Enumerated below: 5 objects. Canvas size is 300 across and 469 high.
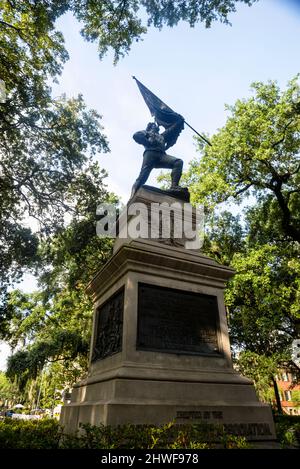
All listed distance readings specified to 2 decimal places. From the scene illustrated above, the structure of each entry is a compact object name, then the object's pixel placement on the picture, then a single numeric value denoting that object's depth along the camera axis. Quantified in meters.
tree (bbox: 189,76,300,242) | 17.91
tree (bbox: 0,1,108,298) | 12.84
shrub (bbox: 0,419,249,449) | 3.76
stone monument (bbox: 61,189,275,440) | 5.23
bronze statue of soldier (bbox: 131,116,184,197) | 9.31
